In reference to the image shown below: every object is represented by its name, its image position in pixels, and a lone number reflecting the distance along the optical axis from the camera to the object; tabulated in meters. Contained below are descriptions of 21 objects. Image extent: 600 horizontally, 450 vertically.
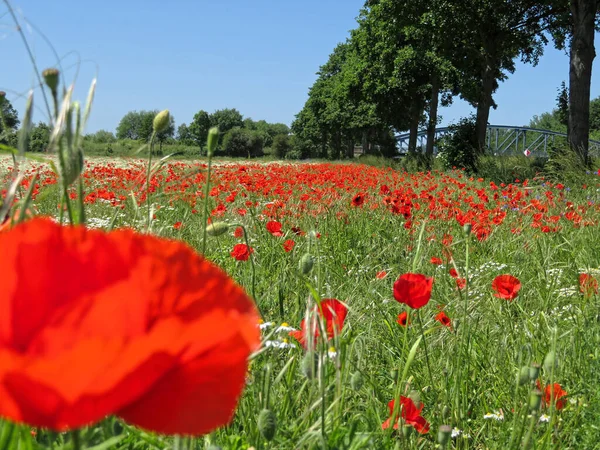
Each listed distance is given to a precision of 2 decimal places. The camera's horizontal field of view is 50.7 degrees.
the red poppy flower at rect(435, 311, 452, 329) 1.75
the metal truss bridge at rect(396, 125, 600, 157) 61.43
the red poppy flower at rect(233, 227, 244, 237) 2.81
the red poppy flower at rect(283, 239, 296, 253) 2.40
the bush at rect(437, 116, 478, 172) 18.05
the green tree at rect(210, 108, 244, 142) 90.78
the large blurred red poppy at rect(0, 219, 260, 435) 0.29
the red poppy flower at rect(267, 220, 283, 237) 2.34
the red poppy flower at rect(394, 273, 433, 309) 1.24
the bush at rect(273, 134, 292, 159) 75.38
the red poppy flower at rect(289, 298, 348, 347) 1.10
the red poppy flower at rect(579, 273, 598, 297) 2.33
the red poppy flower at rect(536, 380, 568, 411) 1.49
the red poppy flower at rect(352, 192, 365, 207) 3.02
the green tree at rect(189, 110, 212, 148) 83.38
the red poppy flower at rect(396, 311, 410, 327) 1.65
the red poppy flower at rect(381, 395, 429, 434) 1.34
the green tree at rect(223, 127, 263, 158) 69.12
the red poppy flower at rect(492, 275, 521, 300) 1.74
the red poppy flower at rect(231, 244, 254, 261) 1.84
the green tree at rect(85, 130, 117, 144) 74.58
